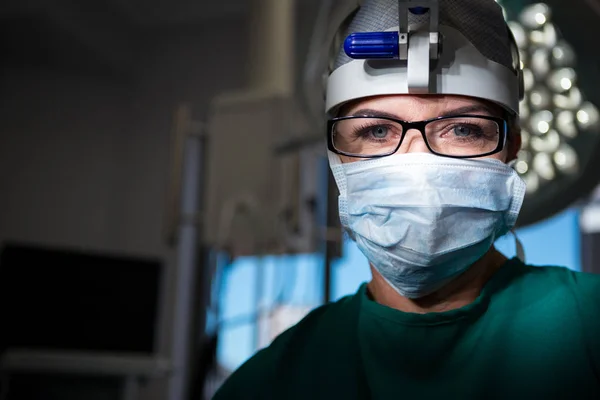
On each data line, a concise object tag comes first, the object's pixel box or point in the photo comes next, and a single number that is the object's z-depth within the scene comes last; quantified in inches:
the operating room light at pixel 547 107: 44.5
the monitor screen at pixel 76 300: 114.3
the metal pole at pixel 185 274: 144.5
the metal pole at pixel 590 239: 84.5
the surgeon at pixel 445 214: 32.4
